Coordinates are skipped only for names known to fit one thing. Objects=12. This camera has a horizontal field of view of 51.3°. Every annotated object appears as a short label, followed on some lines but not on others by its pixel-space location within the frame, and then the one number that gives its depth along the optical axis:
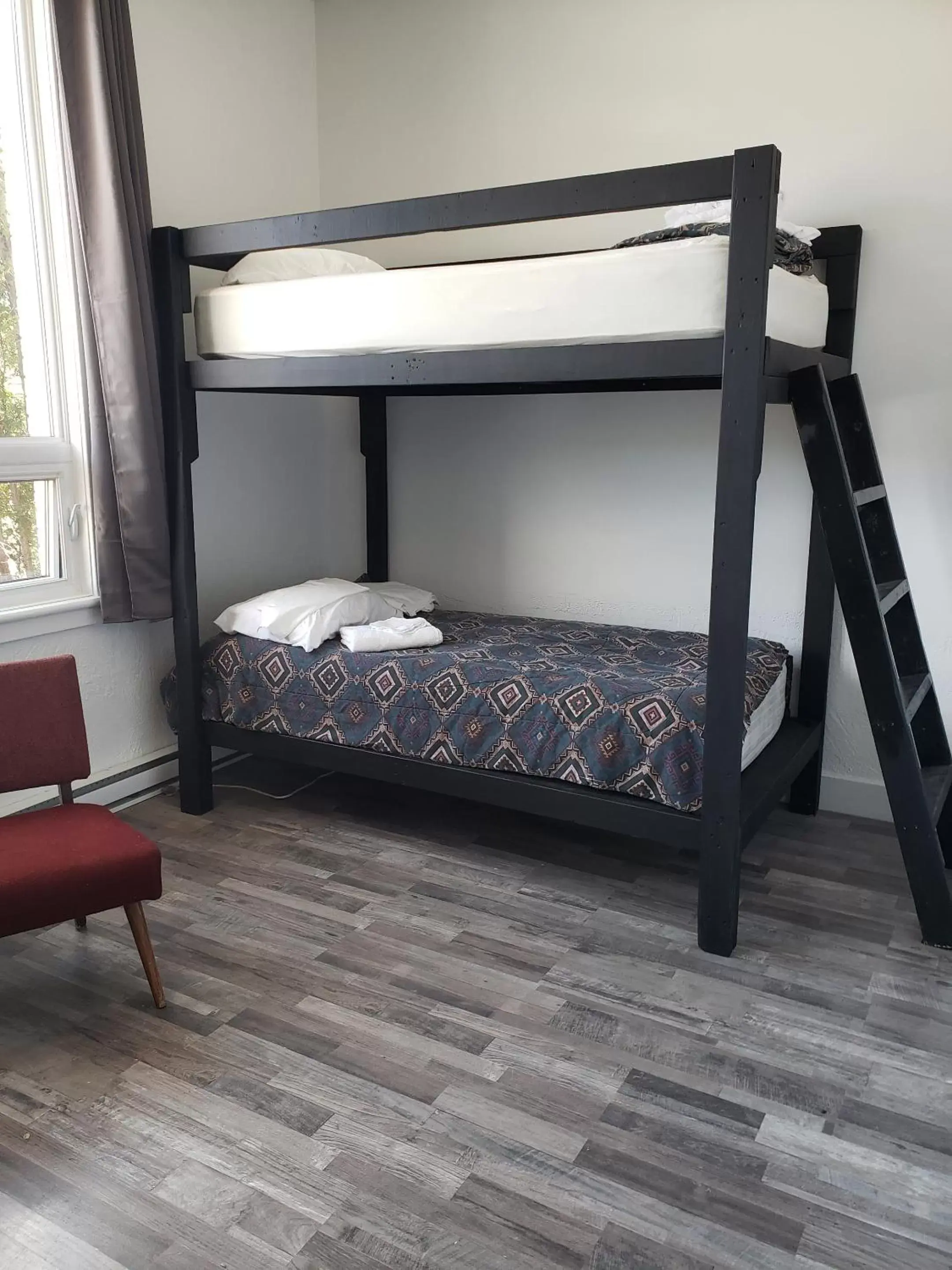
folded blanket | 2.21
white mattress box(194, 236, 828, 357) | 2.09
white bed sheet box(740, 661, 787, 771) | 2.48
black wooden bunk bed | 2.07
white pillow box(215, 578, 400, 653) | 2.94
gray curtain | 2.60
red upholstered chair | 1.91
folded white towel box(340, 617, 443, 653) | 2.87
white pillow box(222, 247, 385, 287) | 2.77
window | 2.64
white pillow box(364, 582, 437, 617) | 3.33
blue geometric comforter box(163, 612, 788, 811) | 2.38
